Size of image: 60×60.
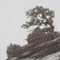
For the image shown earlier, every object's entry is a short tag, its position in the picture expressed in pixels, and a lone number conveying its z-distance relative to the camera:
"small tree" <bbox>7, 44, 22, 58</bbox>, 75.50
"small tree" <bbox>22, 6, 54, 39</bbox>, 82.39
